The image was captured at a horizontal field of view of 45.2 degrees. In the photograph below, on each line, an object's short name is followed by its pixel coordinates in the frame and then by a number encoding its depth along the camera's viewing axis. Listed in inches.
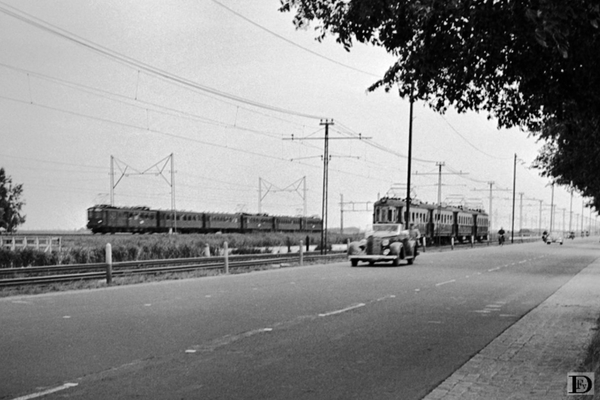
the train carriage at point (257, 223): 3304.6
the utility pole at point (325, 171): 1652.3
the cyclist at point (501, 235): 2705.2
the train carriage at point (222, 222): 3049.0
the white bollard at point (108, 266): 780.0
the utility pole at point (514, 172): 3513.3
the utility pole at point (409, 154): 1796.3
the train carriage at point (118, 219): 2544.3
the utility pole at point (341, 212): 3660.9
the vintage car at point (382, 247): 1200.8
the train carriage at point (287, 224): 3494.3
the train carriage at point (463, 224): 2783.0
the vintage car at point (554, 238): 3135.3
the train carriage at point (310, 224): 3767.2
